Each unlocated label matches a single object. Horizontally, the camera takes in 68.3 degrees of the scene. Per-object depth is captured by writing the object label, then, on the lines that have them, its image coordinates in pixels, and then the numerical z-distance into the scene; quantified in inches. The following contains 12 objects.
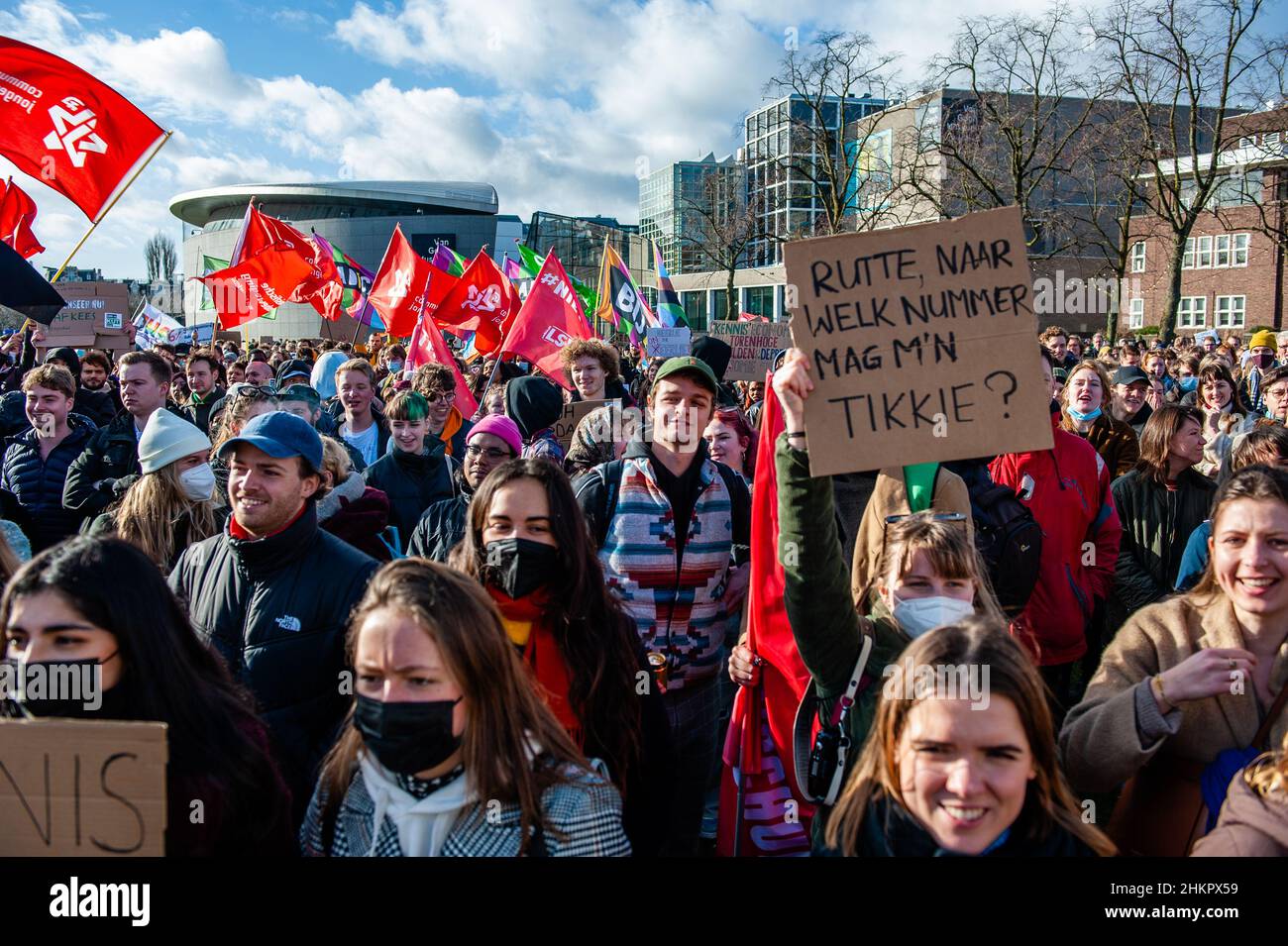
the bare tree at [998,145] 1107.3
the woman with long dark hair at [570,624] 108.7
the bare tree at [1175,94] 1037.8
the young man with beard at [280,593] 109.1
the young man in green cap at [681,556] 135.3
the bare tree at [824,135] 1091.9
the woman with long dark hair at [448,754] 79.9
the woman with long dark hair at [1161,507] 194.5
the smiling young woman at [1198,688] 91.0
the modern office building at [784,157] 1173.1
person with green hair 201.5
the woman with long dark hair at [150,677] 79.0
